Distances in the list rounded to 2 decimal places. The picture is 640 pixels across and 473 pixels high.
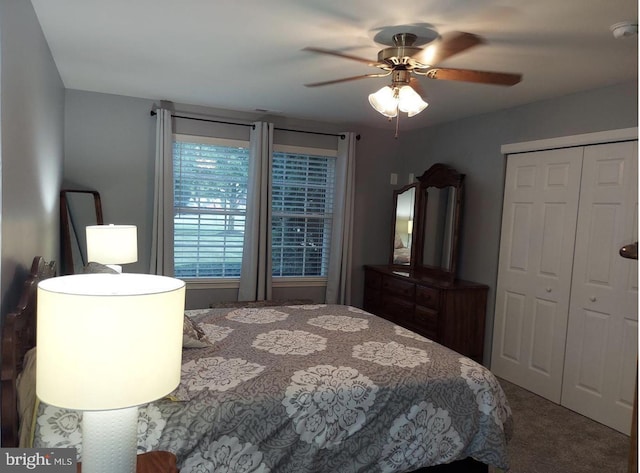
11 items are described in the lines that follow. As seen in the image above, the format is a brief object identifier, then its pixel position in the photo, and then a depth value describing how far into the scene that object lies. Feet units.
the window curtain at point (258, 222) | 14.40
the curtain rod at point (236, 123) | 13.64
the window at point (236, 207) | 14.30
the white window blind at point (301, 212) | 15.47
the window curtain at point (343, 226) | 15.66
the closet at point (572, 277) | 9.80
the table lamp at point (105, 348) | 3.05
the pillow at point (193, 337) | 7.54
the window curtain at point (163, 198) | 13.33
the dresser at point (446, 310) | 12.78
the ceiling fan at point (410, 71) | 7.43
